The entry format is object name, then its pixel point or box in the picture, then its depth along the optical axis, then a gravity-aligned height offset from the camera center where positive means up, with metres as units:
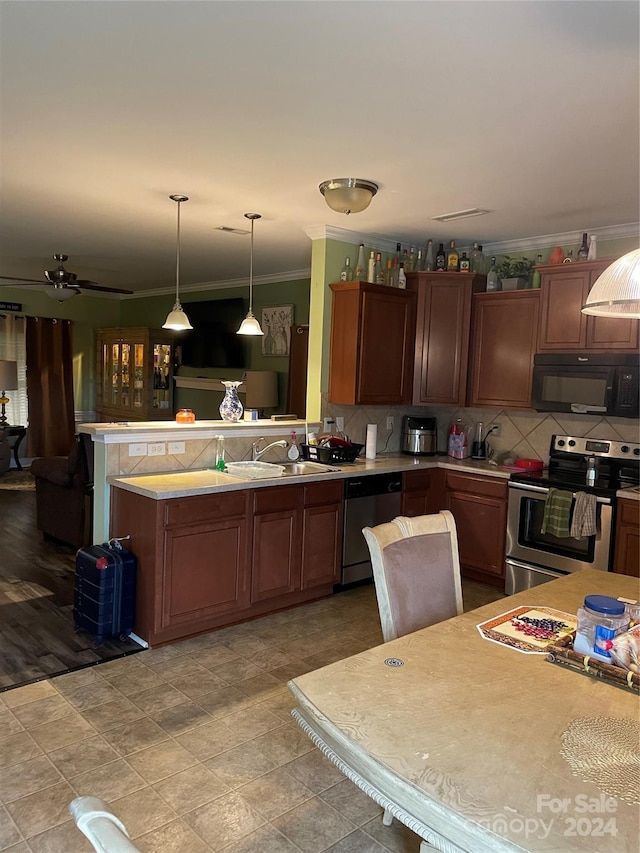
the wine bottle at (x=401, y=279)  4.73 +0.81
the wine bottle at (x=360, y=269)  4.61 +0.84
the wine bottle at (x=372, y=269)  4.61 +0.85
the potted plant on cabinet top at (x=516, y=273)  4.59 +0.86
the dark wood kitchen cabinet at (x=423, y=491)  4.54 -0.79
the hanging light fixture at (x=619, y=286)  1.61 +0.28
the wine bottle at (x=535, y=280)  4.51 +0.79
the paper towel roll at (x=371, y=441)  4.71 -0.43
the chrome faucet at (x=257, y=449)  4.29 -0.48
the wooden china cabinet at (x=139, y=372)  8.25 +0.05
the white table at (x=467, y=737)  1.02 -0.70
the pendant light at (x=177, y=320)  4.18 +0.38
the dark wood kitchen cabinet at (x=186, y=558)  3.28 -0.99
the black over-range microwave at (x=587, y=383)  3.90 +0.05
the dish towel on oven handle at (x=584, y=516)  3.77 -0.76
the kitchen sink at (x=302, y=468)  4.00 -0.58
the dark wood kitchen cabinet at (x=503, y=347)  4.50 +0.31
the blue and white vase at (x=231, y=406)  4.29 -0.19
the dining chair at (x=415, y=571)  1.97 -0.62
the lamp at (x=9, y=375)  7.77 -0.05
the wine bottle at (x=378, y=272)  4.63 +0.84
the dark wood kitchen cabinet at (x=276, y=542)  3.70 -0.98
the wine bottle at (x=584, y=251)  4.14 +0.94
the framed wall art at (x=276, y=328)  6.83 +0.58
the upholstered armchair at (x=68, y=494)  4.79 -0.96
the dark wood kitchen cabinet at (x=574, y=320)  3.93 +0.47
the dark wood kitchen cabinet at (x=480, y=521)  4.40 -0.96
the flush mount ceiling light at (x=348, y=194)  3.30 +1.01
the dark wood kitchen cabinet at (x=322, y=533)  3.97 -0.98
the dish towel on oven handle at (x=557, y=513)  3.86 -0.76
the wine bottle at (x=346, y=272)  4.60 +0.82
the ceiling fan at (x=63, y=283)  5.39 +0.78
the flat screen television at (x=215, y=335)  7.27 +0.52
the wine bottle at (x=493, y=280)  4.74 +0.82
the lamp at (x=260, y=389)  6.73 -0.10
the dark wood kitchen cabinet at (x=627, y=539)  3.64 -0.86
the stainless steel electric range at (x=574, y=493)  3.86 -0.77
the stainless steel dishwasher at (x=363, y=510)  4.20 -0.88
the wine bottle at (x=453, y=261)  4.76 +0.96
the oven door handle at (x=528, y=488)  4.04 -0.65
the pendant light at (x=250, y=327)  4.32 +0.37
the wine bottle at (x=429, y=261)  4.83 +0.97
